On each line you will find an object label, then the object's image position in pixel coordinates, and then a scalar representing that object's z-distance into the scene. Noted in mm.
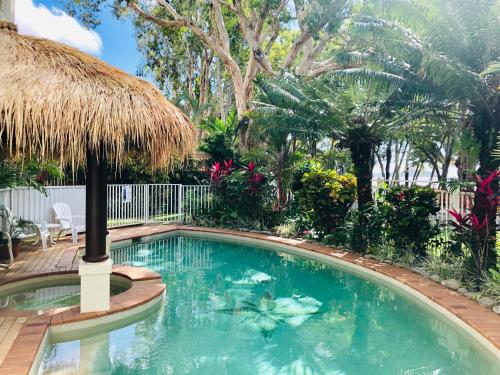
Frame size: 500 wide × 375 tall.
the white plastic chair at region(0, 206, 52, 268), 7445
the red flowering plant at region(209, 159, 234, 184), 14086
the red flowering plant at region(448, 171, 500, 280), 6242
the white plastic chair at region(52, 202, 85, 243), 10341
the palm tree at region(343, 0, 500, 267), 6473
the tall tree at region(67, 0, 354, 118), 15250
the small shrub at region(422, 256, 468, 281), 6625
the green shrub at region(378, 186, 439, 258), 7988
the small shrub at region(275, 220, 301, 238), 11773
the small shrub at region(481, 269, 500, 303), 5564
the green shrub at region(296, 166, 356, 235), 10500
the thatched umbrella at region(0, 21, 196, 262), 4582
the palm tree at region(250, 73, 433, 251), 8891
